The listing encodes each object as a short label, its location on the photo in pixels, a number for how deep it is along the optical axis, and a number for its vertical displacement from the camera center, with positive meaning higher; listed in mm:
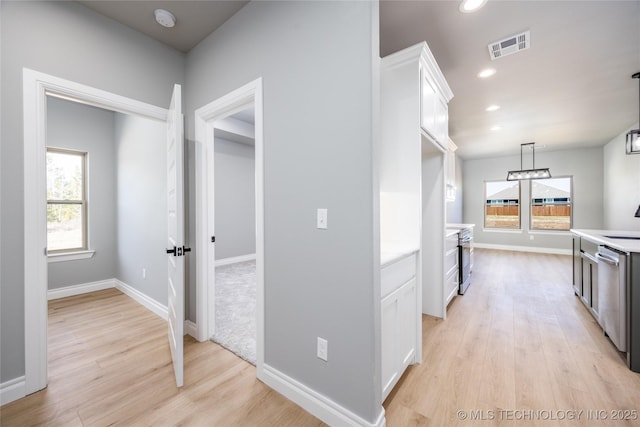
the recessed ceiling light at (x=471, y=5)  1904 +1575
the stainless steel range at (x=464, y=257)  3677 -676
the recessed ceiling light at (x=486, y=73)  2941 +1633
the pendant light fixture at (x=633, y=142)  3217 +894
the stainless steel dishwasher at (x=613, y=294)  2078 -727
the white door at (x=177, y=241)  1796 -208
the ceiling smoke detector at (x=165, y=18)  2061 +1623
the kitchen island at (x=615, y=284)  1993 -664
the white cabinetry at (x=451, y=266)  3102 -713
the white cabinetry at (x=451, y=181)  4340 +555
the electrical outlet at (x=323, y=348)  1546 -826
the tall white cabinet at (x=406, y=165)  1842 +442
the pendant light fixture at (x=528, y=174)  5711 +855
